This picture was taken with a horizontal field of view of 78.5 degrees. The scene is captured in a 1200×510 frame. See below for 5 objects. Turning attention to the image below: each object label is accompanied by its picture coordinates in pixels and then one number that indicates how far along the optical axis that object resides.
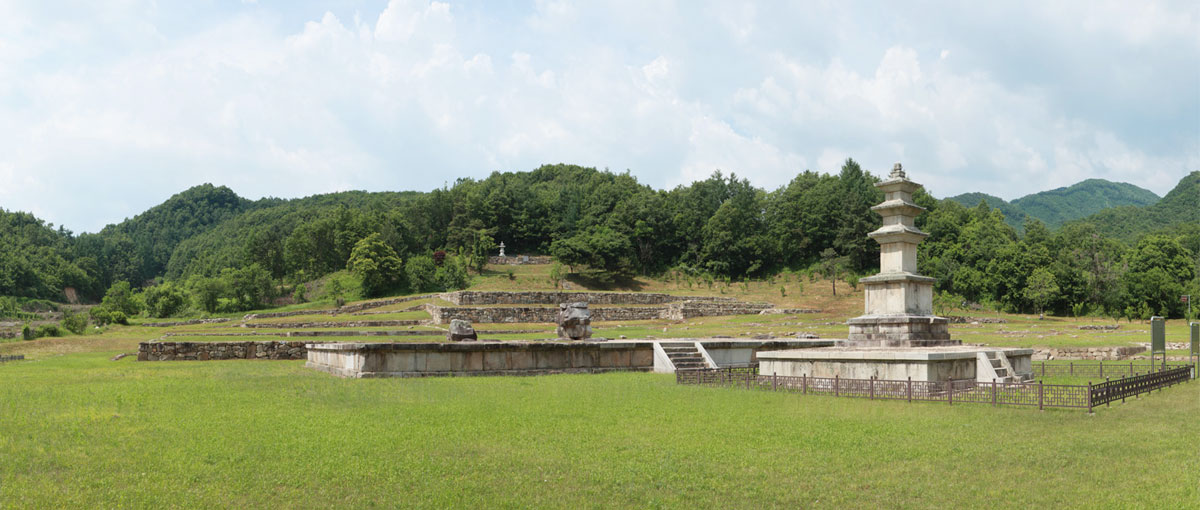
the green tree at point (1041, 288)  56.62
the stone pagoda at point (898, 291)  20.98
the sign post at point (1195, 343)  19.79
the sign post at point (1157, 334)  18.80
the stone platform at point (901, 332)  20.80
